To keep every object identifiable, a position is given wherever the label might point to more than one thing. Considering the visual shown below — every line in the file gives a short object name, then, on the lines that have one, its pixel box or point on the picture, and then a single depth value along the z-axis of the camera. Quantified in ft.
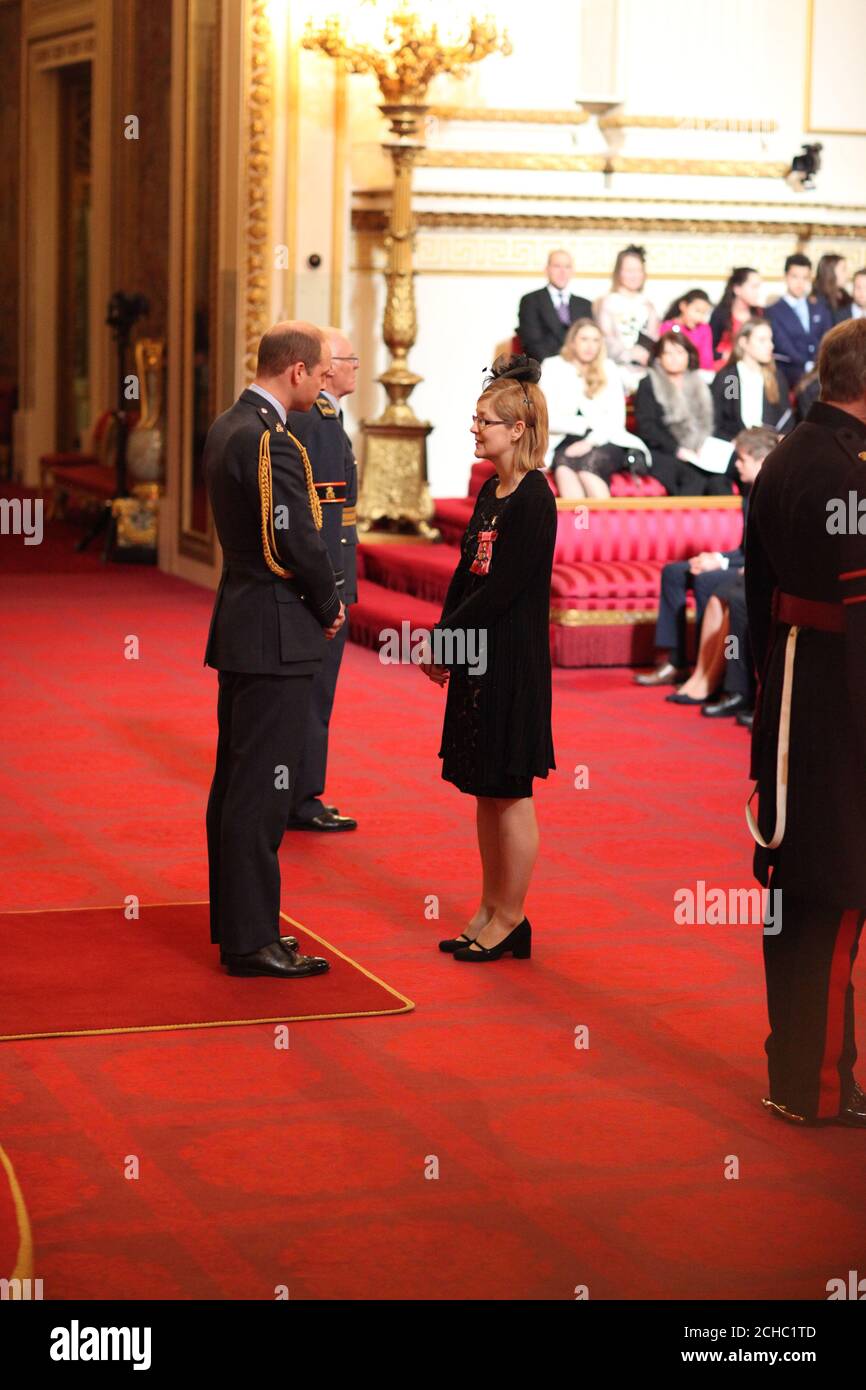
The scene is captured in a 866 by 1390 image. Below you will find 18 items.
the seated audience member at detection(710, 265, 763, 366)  44.55
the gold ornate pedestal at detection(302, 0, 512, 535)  40.70
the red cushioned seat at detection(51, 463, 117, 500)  53.47
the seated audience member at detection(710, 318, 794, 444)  41.78
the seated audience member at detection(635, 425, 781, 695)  31.71
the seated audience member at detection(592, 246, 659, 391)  44.21
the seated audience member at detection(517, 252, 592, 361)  42.86
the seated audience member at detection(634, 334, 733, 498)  40.75
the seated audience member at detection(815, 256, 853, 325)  46.60
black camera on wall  48.19
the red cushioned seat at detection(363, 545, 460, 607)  38.47
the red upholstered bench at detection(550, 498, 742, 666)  34.96
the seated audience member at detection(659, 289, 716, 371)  44.39
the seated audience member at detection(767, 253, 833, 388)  45.88
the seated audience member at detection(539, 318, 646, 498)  39.75
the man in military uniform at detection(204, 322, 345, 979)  17.03
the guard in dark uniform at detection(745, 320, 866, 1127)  13.84
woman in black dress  17.44
